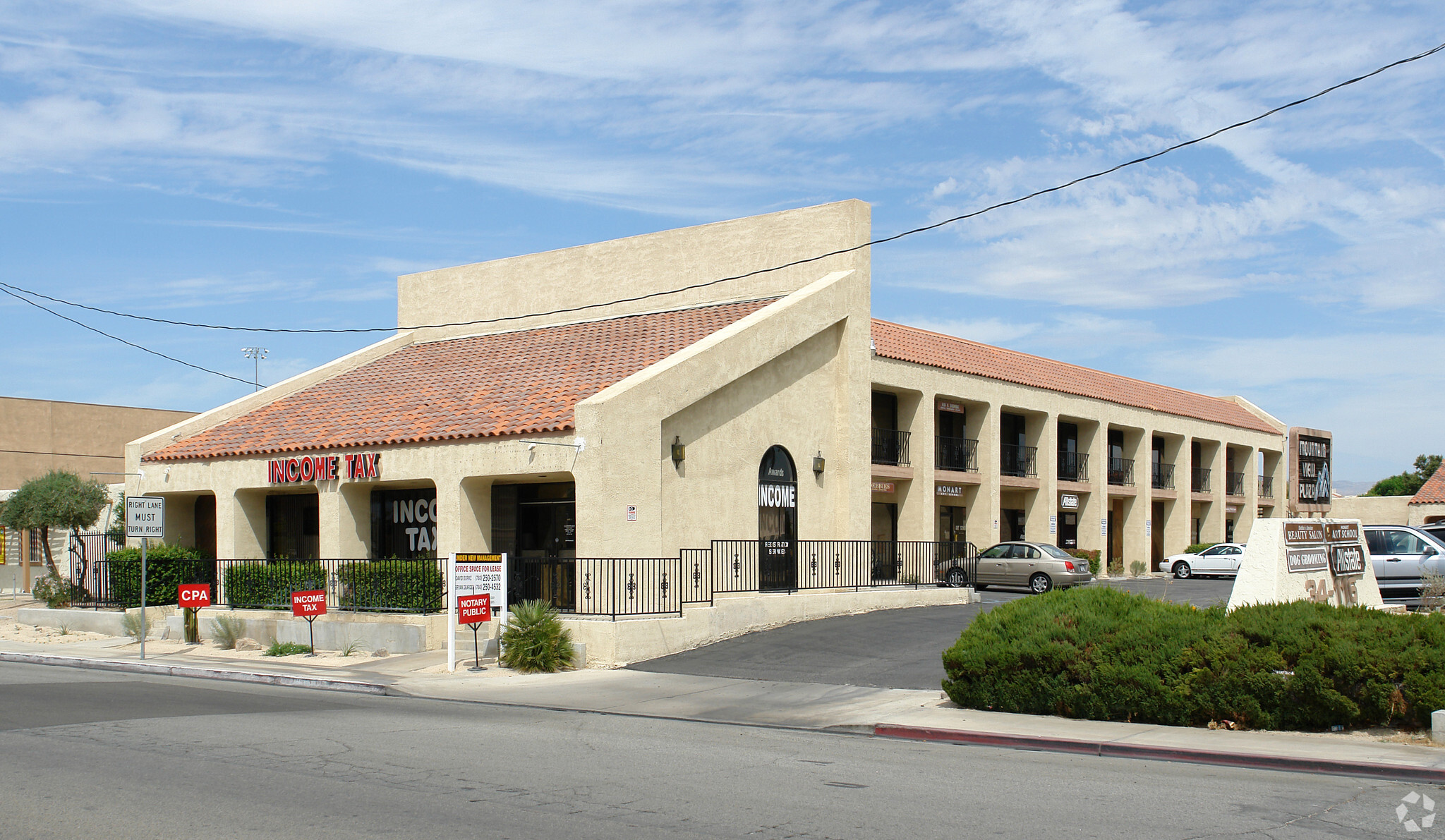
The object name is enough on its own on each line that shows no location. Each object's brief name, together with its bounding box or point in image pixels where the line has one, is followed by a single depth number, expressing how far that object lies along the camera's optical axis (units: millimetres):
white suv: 22797
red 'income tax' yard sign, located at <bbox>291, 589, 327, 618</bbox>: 20016
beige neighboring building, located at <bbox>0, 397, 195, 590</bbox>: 47938
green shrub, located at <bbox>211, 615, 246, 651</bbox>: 22141
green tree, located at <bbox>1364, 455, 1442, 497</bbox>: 83750
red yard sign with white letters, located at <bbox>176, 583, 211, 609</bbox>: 21891
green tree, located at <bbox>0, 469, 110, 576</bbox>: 31984
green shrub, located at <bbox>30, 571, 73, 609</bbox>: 26438
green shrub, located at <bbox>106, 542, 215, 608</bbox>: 25062
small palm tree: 17781
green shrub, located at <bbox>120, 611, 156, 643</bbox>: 23844
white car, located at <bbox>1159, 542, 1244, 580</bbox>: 40156
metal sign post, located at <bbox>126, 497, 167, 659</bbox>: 20844
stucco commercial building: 20844
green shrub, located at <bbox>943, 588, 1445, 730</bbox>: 11352
